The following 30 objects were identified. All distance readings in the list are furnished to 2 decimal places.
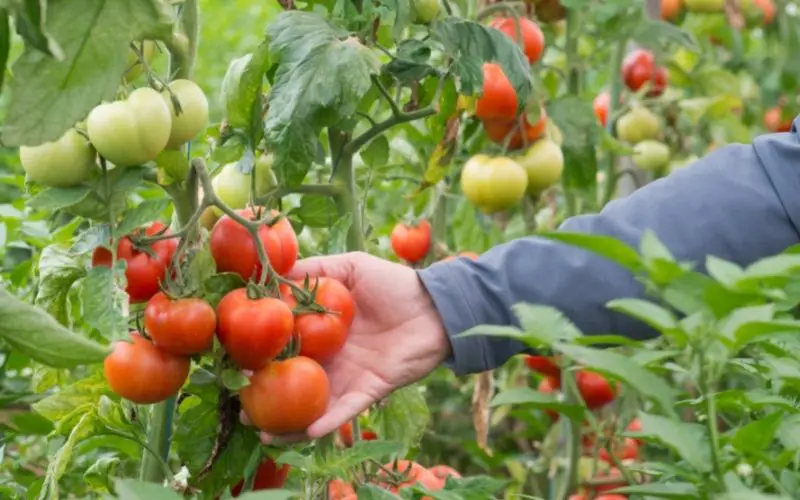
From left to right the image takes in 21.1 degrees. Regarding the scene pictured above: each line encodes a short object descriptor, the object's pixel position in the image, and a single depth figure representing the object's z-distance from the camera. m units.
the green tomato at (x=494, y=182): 2.17
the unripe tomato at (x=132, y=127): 1.53
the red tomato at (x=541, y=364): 2.34
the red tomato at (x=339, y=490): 1.77
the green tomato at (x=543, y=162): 2.21
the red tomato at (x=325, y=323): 1.65
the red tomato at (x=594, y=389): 2.32
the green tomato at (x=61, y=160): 1.55
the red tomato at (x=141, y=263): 1.59
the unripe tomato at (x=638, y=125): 2.70
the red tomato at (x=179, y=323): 1.57
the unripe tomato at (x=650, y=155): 2.68
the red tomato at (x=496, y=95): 2.07
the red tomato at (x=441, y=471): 1.88
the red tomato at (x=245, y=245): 1.61
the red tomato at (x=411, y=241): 2.18
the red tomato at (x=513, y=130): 2.20
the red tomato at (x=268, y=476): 1.71
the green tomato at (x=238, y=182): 1.75
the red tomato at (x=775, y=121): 3.51
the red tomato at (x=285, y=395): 1.61
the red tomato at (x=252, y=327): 1.57
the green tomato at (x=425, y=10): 1.78
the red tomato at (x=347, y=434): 1.99
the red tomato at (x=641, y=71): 2.66
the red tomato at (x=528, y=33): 2.17
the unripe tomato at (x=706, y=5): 3.14
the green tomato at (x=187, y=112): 1.59
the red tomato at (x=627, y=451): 2.39
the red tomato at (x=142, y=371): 1.58
